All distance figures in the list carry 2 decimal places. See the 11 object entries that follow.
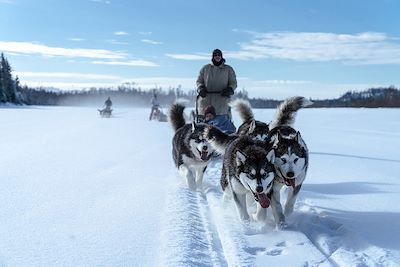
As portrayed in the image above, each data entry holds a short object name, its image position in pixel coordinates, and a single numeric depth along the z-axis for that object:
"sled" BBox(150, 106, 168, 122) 24.17
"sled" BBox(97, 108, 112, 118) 28.80
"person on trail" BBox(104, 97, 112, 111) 28.87
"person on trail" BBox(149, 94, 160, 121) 24.94
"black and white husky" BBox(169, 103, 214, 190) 6.01
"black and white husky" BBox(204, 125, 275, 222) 4.01
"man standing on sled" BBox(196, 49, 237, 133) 7.84
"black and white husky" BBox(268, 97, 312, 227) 4.16
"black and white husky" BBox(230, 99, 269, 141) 5.71
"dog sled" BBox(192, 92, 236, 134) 7.87
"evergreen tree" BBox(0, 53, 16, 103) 59.78
